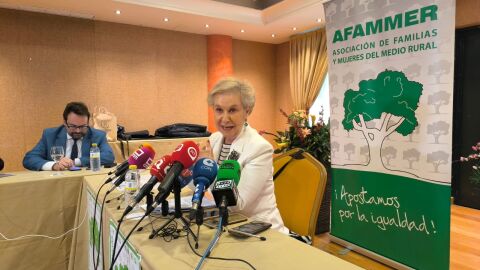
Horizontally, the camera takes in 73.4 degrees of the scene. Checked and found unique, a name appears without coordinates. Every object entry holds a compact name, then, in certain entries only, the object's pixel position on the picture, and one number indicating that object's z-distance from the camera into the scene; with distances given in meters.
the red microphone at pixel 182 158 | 0.94
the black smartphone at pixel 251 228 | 0.98
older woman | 1.35
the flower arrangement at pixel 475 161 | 3.61
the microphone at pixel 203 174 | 0.90
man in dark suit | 2.54
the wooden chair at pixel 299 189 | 1.51
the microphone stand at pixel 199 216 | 0.84
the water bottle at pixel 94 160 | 2.21
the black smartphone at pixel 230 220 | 1.06
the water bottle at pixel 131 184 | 1.26
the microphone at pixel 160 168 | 1.01
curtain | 5.56
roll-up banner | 1.90
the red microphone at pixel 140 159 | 1.23
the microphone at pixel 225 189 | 0.87
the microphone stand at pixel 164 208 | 1.14
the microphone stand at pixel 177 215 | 0.98
